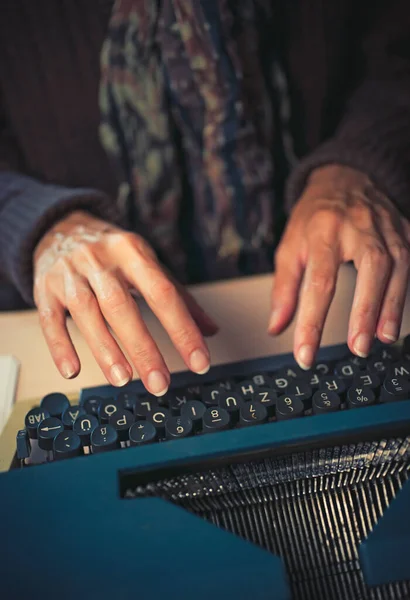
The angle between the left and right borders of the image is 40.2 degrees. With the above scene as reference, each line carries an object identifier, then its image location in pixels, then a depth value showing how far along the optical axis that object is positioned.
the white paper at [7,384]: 0.67
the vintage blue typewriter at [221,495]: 0.45
